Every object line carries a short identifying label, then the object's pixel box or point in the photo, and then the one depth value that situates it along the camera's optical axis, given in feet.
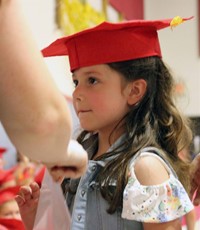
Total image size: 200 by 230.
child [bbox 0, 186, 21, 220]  7.93
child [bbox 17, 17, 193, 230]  6.32
